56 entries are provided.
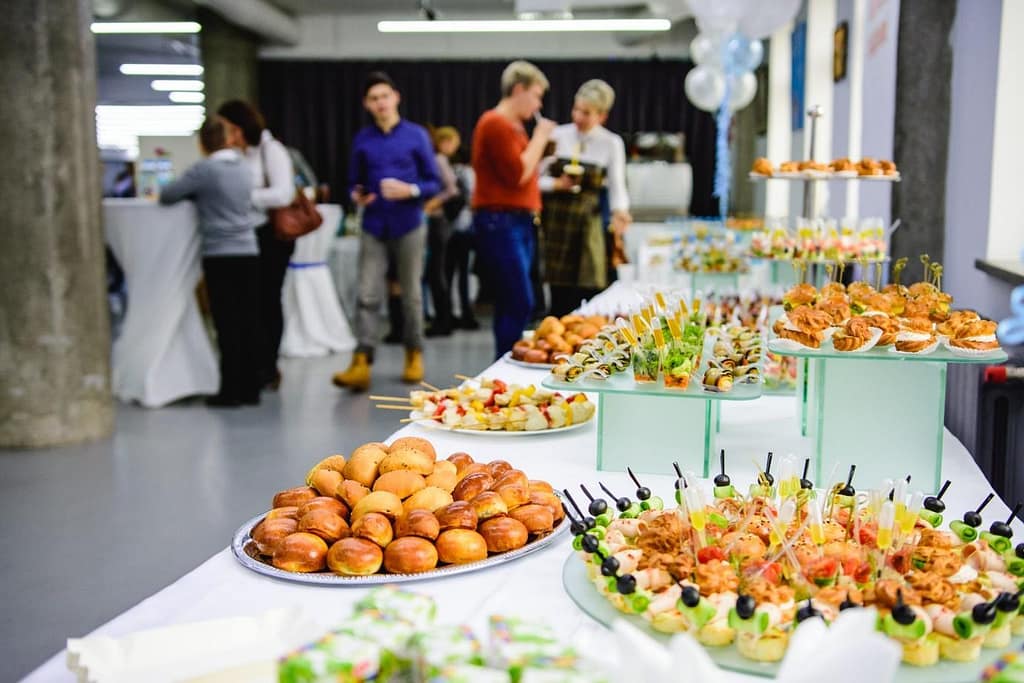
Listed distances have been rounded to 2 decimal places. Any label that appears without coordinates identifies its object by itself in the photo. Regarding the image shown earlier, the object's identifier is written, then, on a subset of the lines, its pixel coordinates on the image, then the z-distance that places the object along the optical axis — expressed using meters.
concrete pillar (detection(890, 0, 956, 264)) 3.86
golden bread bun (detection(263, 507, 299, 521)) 1.25
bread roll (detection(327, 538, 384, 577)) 1.14
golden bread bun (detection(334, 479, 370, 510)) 1.27
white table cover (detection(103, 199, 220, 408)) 4.82
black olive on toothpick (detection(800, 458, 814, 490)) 1.30
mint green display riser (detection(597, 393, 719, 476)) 1.66
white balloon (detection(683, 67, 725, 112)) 7.55
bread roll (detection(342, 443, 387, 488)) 1.34
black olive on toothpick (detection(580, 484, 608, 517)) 1.23
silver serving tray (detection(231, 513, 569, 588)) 1.13
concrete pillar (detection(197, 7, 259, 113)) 10.89
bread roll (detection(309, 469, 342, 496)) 1.31
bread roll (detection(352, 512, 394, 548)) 1.17
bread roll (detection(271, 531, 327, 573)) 1.15
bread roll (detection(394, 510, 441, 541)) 1.18
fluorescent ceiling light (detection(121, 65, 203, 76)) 12.19
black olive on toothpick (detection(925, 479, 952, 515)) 1.25
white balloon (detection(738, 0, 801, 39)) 5.07
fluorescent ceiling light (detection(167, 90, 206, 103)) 13.14
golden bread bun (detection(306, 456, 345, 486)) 1.39
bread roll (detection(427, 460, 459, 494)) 1.33
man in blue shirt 4.80
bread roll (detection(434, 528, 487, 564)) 1.18
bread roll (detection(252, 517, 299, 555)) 1.19
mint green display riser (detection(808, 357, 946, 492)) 1.61
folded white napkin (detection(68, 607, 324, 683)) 0.90
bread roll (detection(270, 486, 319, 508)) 1.31
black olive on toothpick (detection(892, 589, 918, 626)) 0.91
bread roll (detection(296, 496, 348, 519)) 1.22
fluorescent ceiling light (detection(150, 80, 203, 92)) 12.76
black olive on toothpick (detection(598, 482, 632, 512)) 1.25
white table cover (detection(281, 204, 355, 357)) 6.46
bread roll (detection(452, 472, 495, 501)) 1.31
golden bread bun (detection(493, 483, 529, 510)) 1.30
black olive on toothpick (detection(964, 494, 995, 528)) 1.19
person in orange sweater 3.75
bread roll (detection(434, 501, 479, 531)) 1.21
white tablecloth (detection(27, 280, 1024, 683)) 1.06
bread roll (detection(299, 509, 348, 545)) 1.19
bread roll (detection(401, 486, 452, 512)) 1.25
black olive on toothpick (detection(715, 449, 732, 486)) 1.35
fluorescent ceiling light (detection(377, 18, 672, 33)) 11.12
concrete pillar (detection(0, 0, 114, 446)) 3.83
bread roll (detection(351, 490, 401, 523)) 1.22
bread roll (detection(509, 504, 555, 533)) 1.27
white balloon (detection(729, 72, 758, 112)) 8.09
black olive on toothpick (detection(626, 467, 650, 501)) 1.30
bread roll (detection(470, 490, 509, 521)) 1.25
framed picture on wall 6.62
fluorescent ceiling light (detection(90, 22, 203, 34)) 10.38
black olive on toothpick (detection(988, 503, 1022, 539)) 1.15
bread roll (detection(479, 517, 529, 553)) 1.22
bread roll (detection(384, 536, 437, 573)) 1.15
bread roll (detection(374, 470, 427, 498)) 1.28
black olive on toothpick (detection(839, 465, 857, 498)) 1.30
